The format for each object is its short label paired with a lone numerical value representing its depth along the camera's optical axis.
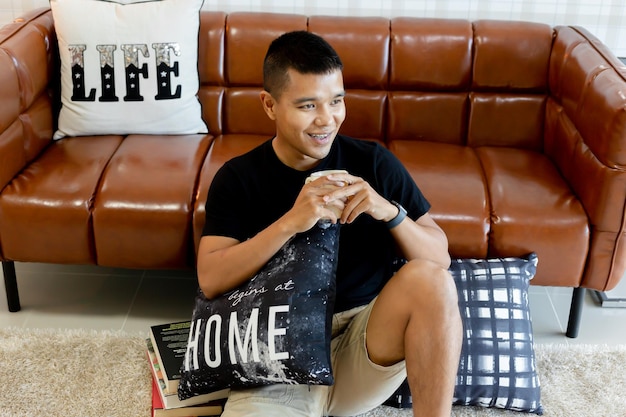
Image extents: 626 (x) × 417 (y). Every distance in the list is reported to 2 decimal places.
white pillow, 2.72
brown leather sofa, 2.33
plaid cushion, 2.15
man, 1.70
